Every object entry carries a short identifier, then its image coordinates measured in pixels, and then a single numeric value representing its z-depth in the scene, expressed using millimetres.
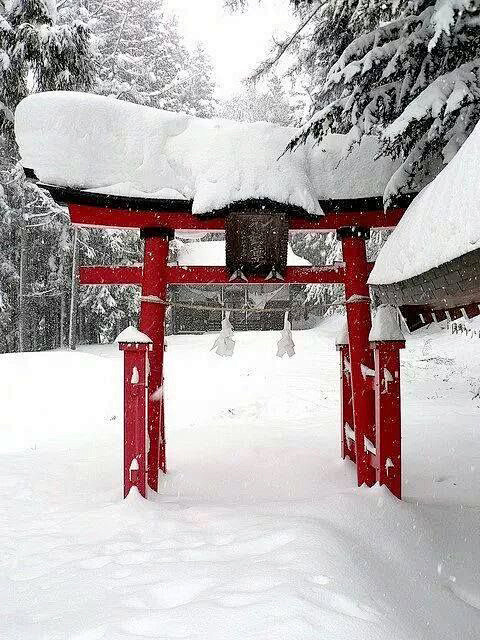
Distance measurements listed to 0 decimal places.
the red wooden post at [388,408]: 5449
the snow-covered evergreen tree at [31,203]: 10906
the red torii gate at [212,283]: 5469
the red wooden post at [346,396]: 7039
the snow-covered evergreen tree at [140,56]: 21438
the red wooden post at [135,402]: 5410
